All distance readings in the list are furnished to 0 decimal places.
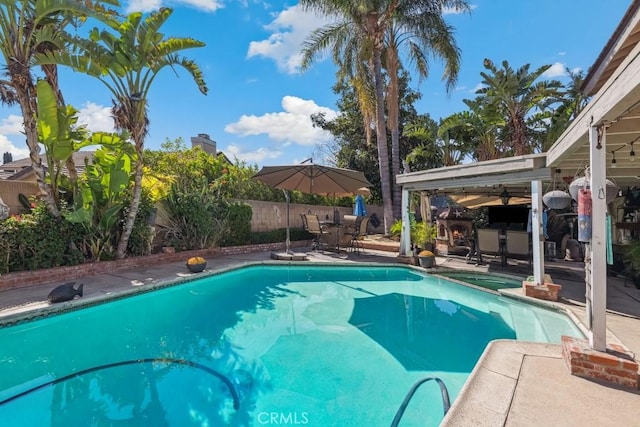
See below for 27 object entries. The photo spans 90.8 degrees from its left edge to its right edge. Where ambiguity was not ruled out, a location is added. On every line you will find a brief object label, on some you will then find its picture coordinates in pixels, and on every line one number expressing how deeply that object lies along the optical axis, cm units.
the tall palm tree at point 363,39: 1568
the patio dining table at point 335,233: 1383
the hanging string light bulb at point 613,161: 636
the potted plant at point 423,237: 1220
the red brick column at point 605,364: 328
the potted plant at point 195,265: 931
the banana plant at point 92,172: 813
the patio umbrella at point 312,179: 1096
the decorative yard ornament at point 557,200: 644
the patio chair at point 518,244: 968
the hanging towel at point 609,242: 355
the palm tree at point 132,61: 827
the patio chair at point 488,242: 1023
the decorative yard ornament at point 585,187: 382
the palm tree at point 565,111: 1442
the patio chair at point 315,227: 1351
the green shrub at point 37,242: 749
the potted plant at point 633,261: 704
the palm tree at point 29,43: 751
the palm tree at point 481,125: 1539
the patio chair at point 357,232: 1357
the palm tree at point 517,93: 1436
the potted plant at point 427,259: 1043
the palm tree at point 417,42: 1631
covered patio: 325
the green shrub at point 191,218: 1155
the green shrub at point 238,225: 1338
